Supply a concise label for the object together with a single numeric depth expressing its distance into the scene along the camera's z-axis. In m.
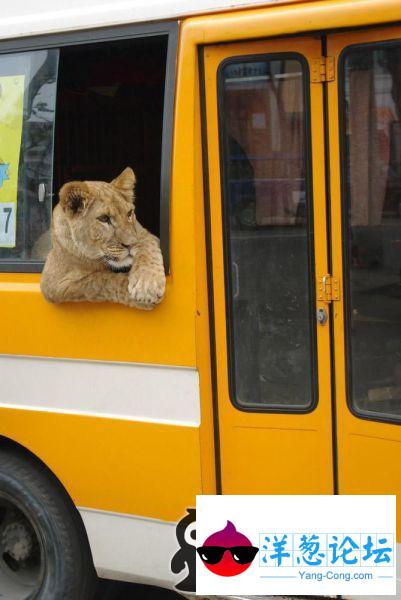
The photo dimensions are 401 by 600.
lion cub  6.04
